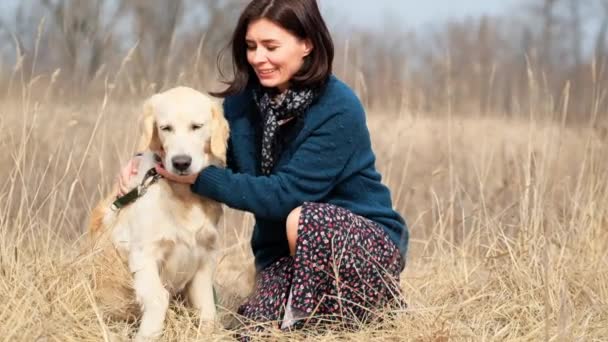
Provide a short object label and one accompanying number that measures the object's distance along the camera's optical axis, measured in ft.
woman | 9.37
